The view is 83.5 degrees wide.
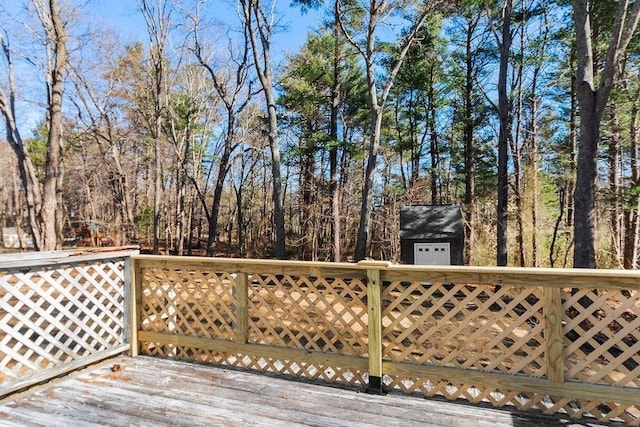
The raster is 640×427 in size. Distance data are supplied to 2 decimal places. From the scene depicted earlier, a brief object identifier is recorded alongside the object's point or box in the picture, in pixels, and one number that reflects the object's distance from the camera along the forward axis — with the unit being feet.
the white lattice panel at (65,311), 8.19
